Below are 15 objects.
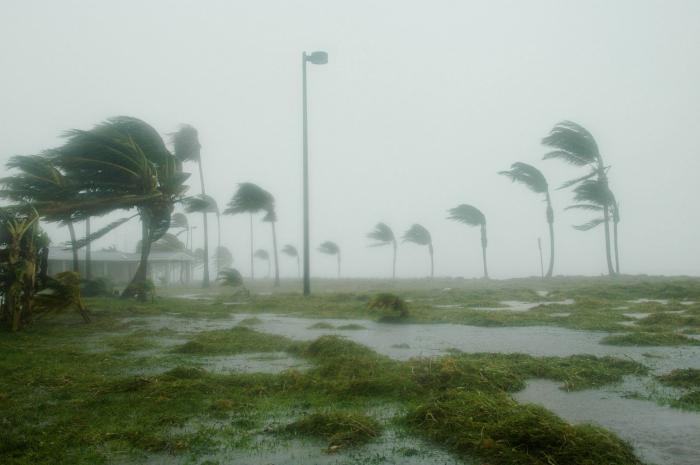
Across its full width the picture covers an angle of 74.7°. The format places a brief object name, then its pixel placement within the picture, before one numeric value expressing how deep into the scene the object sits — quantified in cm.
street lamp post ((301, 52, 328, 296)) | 1772
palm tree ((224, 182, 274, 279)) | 3603
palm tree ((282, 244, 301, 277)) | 6893
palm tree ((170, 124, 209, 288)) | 3191
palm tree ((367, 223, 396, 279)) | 5538
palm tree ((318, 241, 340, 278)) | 6234
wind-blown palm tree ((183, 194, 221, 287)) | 2247
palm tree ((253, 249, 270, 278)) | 8692
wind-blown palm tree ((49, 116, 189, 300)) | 1452
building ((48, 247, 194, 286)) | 3716
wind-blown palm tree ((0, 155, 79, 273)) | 1423
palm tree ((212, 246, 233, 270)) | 7469
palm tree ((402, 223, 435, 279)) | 5188
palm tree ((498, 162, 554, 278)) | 2999
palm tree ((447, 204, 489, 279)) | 3897
